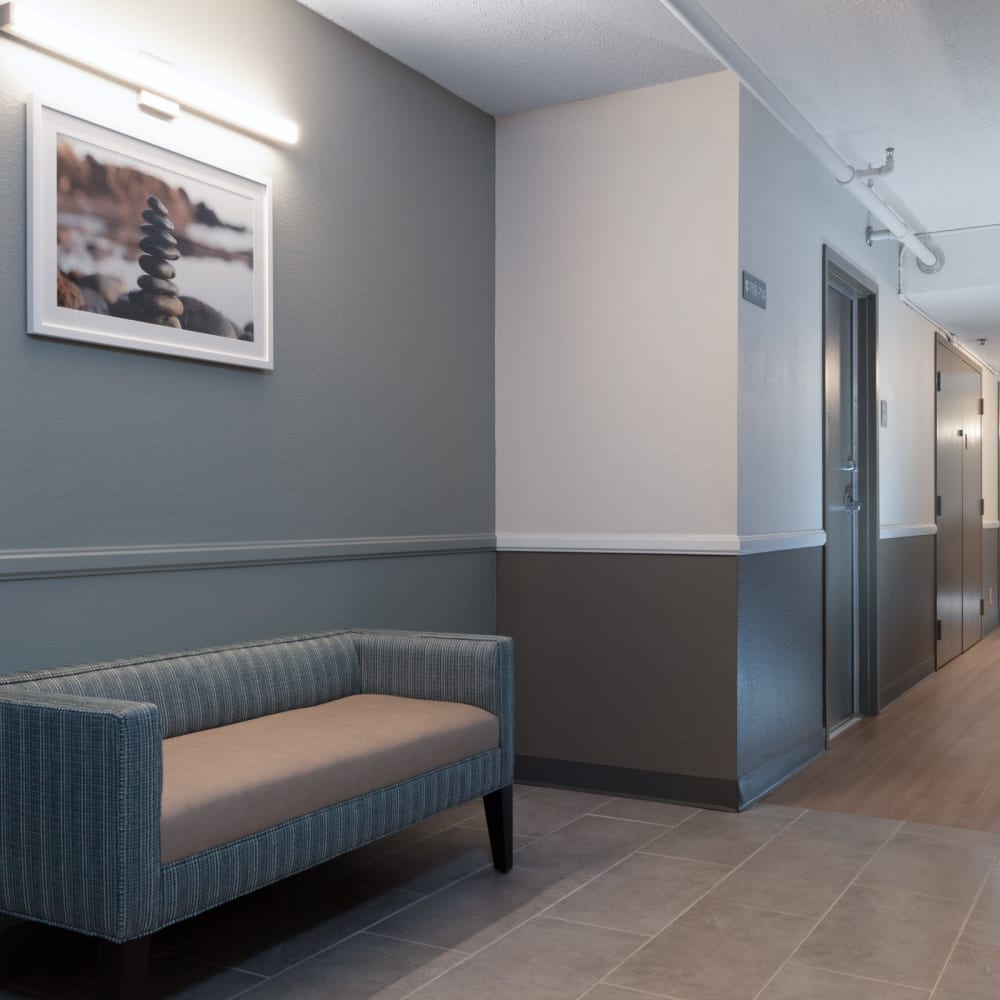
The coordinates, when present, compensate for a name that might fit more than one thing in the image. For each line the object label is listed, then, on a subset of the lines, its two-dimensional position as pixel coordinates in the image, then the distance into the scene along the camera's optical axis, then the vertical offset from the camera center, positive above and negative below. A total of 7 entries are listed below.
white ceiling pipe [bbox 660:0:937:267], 3.51 +1.58
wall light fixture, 2.60 +1.16
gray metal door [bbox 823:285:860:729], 5.39 +0.03
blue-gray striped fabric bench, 2.08 -0.56
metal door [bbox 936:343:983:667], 7.69 +0.05
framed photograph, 2.67 +0.72
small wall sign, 4.07 +0.85
